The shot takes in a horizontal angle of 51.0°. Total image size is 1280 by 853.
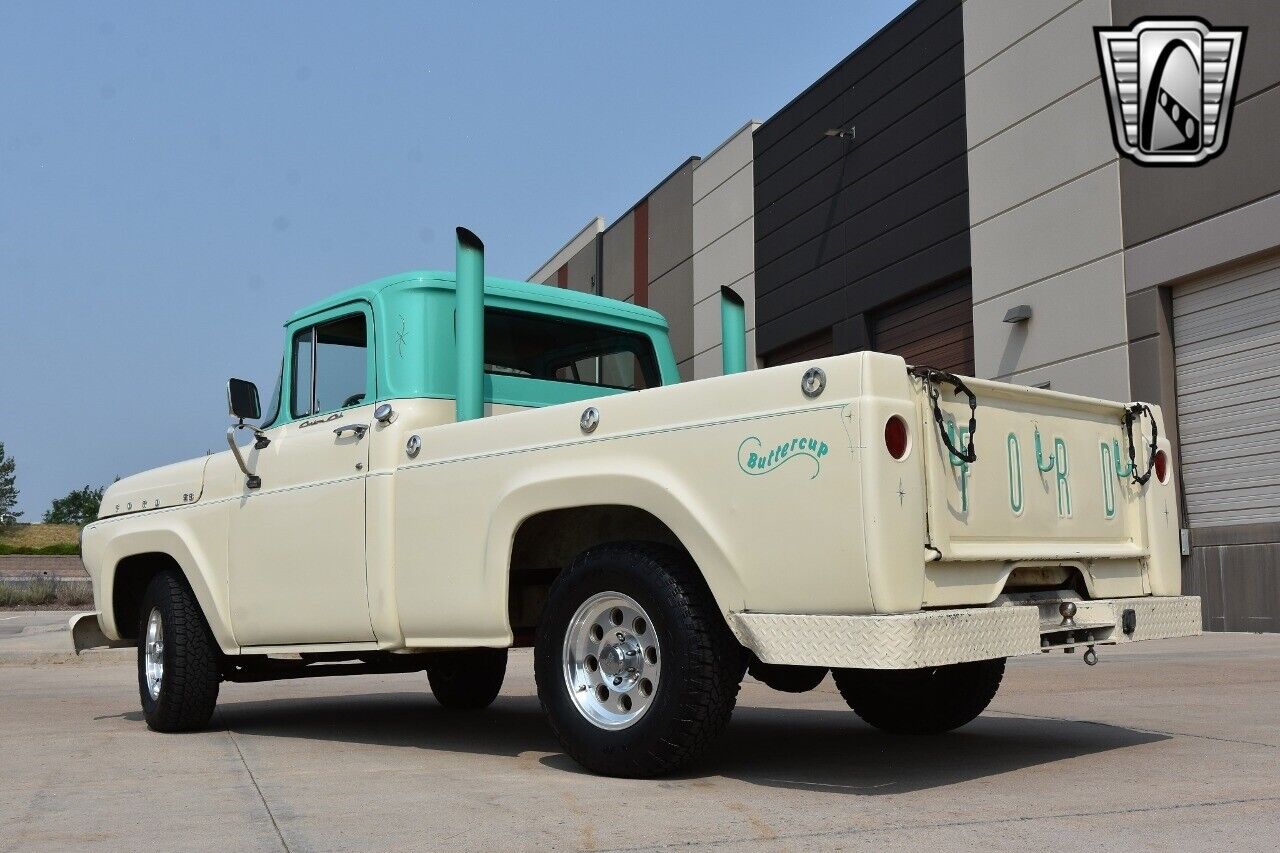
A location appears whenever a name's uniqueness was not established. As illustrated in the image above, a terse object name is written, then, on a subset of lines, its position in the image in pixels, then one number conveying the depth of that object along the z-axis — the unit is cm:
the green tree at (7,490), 10894
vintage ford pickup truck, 445
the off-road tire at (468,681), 832
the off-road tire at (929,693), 629
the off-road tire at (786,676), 545
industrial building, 1527
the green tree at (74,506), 12938
